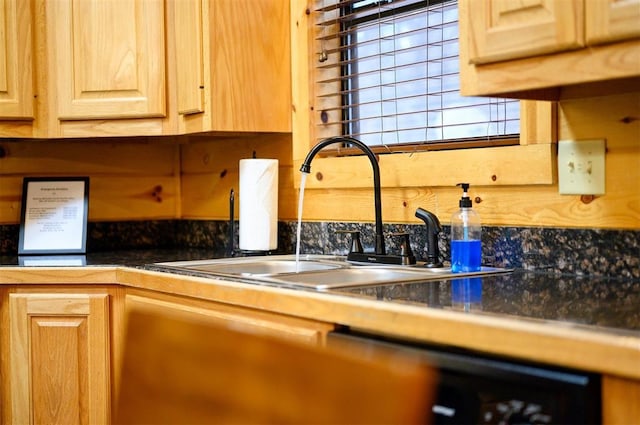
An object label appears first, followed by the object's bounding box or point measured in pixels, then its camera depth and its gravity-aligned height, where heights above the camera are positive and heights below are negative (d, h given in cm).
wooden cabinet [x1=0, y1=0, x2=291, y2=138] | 277 +41
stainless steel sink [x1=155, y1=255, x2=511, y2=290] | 197 -18
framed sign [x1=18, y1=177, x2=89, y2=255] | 298 -5
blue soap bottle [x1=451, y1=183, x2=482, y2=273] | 205 -10
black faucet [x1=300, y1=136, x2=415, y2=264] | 233 -3
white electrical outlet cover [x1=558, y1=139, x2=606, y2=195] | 193 +6
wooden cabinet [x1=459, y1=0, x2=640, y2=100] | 149 +26
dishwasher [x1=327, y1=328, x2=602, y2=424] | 123 -28
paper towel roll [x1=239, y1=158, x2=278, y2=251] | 273 -2
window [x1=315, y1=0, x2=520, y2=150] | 234 +33
